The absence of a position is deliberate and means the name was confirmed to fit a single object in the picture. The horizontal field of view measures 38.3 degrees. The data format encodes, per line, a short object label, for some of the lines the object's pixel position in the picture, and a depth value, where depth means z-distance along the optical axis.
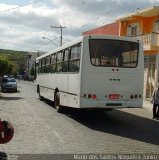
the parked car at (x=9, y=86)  23.82
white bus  8.15
